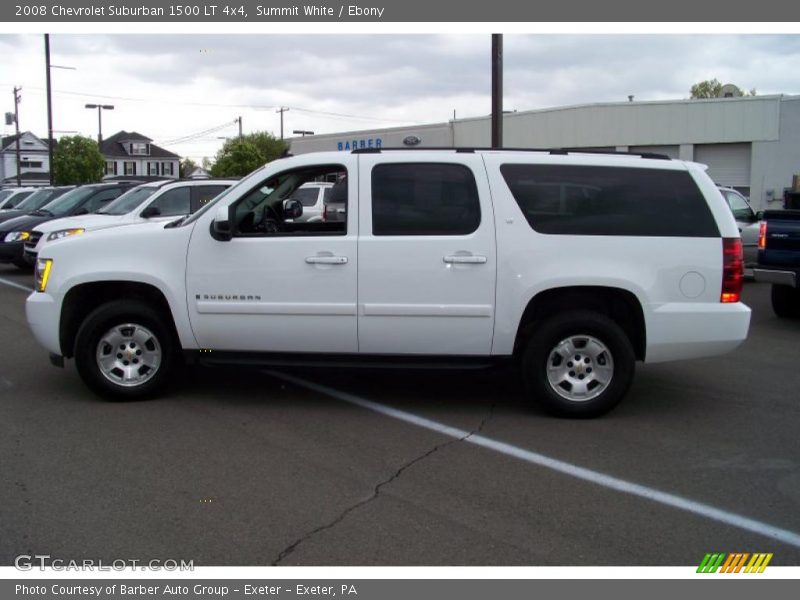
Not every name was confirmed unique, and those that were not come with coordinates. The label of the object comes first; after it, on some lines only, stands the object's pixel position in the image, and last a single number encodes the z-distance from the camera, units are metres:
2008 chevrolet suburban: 6.12
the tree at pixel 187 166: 114.38
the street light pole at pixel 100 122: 62.33
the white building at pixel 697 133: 27.03
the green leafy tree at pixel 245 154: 57.56
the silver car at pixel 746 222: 15.20
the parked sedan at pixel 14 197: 23.35
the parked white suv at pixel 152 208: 12.52
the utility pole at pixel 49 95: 31.28
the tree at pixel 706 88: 81.06
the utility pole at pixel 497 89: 14.02
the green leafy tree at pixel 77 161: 72.12
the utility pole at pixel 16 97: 67.51
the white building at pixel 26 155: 90.69
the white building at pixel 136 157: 91.69
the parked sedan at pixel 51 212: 15.12
